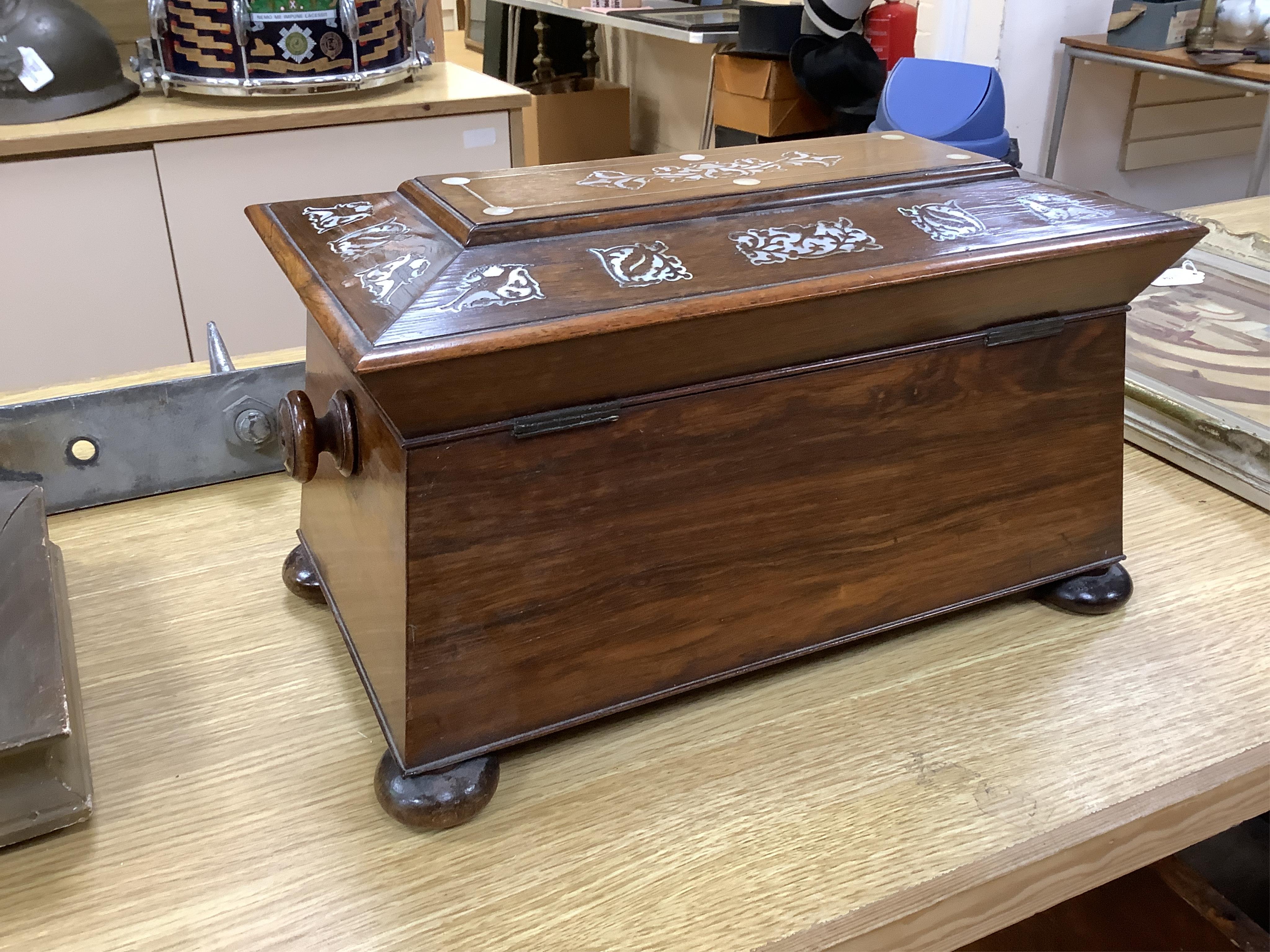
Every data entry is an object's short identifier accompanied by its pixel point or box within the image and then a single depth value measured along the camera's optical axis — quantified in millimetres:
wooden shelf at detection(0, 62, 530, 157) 1738
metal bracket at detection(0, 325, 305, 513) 761
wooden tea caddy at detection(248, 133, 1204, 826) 517
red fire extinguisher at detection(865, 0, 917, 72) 2205
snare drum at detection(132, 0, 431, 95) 1666
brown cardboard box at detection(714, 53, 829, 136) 2436
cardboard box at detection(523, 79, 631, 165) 3502
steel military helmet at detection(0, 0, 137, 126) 1708
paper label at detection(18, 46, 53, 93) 1729
